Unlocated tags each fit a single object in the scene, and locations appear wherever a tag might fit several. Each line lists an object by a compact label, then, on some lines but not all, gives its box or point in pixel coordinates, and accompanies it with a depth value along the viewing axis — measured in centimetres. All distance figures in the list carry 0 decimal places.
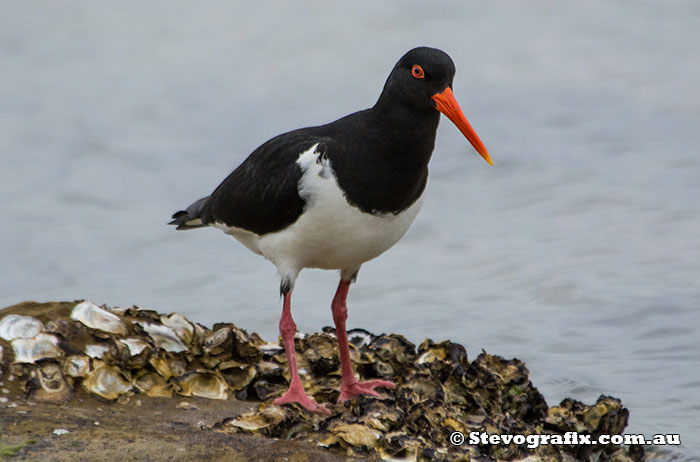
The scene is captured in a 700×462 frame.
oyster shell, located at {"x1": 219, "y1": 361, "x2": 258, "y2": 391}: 1111
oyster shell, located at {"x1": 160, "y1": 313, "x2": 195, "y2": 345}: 1116
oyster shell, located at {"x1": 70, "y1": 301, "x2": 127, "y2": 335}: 1064
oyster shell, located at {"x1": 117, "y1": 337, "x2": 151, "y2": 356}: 1043
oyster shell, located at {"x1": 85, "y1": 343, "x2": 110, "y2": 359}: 1023
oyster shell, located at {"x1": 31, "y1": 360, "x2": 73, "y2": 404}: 967
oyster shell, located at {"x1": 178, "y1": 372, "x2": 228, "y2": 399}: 1070
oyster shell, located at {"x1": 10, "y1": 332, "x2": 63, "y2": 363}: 992
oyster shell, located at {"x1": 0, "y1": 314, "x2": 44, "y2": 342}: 1014
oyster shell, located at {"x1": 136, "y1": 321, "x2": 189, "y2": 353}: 1098
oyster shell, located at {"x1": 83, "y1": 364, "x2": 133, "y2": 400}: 997
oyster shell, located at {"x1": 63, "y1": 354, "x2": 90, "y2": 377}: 998
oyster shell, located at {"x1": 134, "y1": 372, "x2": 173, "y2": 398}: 1036
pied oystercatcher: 1059
